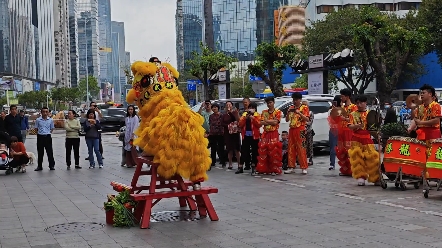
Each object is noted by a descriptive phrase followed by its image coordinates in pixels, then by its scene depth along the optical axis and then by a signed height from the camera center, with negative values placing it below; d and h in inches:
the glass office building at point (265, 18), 4825.3 +654.7
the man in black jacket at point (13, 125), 703.9 -26.6
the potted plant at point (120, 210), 314.0 -56.1
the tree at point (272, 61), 1246.9 +82.1
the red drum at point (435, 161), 368.5 -37.2
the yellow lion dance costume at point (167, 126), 313.1 -12.8
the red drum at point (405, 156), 394.9 -37.0
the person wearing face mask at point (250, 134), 546.6 -30.2
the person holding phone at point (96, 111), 693.3 -11.0
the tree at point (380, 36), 925.2 +92.8
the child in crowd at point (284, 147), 587.2 -44.9
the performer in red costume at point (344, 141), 488.4 -34.0
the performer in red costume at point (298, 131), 526.0 -26.6
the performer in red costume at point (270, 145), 524.4 -38.8
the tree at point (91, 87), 4660.4 +110.4
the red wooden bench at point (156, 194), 312.3 -48.6
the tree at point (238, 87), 3363.7 +76.8
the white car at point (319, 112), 696.4 -13.5
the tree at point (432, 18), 1524.4 +204.9
